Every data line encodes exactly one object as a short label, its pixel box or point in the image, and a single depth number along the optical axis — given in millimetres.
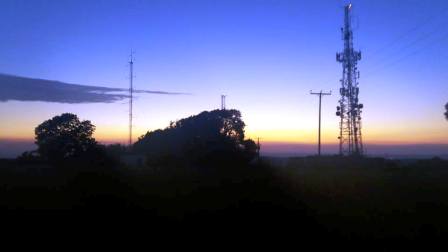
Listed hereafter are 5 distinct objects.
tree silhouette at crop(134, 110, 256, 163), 63812
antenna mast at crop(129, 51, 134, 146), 57906
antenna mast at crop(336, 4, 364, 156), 52906
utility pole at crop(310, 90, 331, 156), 63416
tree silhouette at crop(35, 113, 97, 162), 65938
